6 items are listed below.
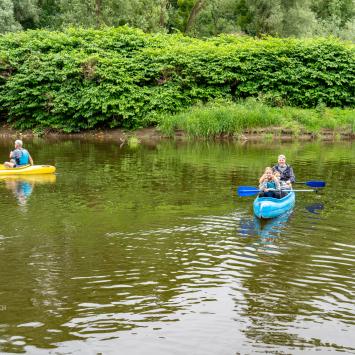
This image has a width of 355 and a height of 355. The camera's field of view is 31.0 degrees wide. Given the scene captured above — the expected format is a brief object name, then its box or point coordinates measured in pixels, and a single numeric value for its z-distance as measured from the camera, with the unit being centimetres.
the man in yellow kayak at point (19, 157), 2209
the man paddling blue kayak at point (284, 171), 1722
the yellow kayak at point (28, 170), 2167
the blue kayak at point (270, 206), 1493
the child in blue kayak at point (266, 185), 1577
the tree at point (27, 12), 5119
